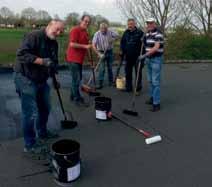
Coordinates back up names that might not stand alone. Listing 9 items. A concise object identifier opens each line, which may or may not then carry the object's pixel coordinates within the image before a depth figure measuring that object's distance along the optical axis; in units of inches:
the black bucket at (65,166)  111.3
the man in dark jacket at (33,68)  124.8
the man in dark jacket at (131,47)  246.7
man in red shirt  201.0
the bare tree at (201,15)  604.7
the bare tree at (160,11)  559.8
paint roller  154.9
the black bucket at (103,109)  182.9
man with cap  197.0
